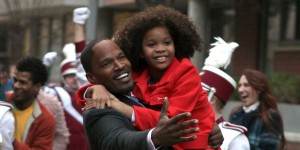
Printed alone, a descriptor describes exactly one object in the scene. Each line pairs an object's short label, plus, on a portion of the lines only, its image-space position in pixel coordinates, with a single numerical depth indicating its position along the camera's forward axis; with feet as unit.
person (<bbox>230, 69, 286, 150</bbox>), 33.78
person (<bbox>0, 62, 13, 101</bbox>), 68.10
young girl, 17.29
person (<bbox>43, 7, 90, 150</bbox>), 39.49
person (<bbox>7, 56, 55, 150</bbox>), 31.22
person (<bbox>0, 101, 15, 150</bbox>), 26.05
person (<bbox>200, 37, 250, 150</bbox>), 27.27
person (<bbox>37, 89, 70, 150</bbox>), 35.77
